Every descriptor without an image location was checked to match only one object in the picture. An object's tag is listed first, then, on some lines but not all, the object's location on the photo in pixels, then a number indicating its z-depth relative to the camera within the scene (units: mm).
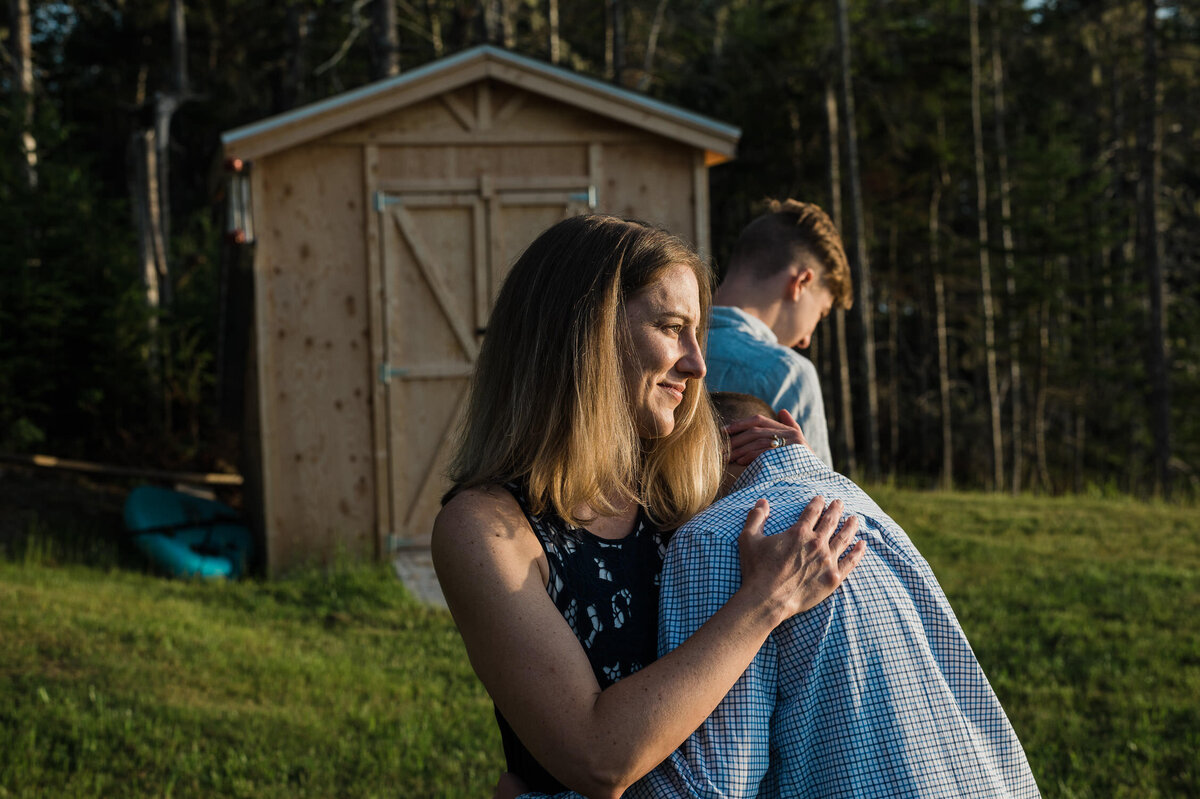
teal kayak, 8258
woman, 1490
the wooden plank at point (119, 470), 9156
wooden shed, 8203
